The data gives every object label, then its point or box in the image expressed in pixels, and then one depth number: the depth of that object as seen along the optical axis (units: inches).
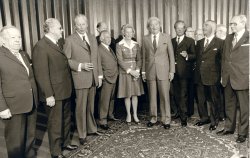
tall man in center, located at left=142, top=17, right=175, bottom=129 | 161.0
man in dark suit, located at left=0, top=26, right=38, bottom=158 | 103.0
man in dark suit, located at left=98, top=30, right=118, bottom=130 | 165.2
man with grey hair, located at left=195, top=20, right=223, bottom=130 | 152.9
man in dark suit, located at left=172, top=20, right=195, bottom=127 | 169.3
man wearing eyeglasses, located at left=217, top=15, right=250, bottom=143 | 132.8
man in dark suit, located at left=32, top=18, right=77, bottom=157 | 117.6
